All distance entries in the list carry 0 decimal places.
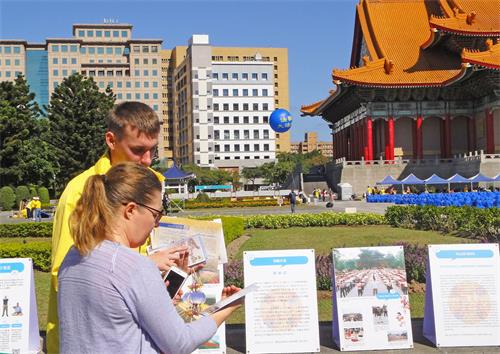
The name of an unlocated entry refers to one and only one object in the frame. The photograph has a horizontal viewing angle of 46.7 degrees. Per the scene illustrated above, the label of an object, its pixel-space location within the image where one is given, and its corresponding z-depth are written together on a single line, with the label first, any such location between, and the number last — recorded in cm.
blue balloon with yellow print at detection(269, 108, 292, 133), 2758
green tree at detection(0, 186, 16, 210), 3528
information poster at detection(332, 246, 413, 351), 548
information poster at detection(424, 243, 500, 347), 550
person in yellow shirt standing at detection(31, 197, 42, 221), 2592
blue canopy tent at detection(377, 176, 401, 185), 3644
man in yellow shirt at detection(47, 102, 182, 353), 283
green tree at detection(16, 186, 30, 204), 3647
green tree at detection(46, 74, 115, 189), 4025
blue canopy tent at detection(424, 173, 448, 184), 3447
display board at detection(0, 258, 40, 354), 541
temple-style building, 4006
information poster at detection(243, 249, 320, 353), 538
